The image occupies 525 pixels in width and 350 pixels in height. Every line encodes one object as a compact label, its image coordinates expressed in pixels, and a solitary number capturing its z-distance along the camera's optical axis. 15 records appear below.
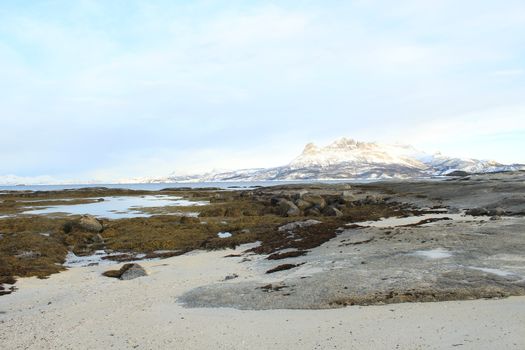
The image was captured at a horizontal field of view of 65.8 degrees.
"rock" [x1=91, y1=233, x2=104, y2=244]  32.56
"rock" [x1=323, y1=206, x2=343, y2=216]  43.21
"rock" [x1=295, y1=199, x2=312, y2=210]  48.09
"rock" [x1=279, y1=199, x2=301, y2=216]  45.23
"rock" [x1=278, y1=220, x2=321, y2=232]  32.15
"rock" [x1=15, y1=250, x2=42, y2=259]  25.89
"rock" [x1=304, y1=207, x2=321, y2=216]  43.75
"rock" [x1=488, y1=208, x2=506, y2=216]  32.91
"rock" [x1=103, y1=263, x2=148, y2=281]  19.53
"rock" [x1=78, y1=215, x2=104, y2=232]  35.88
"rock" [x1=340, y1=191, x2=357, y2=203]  53.90
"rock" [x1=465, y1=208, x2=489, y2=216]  33.68
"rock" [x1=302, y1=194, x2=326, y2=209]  48.98
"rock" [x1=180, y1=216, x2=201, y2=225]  40.22
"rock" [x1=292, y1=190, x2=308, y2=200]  55.43
